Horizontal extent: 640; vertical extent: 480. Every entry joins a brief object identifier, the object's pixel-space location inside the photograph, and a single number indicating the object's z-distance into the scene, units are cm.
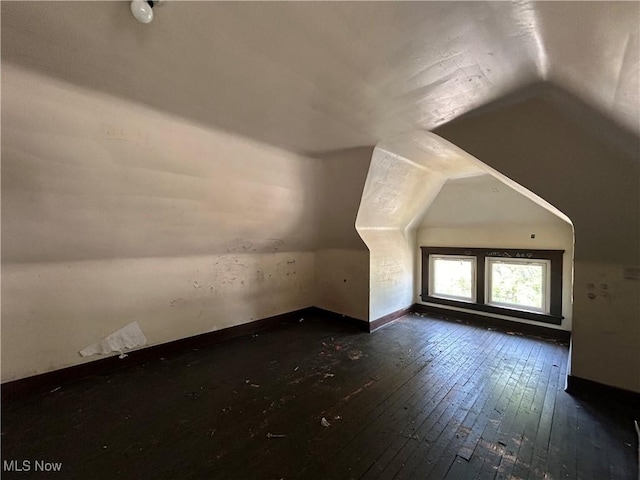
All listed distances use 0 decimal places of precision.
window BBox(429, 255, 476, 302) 409
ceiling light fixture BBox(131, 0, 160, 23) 108
